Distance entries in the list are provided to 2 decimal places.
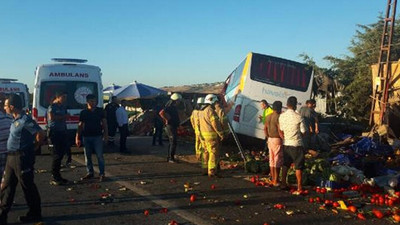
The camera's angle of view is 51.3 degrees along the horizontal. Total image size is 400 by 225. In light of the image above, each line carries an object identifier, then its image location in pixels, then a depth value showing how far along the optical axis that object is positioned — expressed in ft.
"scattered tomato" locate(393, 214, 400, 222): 19.68
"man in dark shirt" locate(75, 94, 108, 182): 29.84
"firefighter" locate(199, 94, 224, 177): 31.17
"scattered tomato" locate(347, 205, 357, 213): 21.63
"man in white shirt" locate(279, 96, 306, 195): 25.93
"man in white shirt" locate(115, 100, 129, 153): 45.44
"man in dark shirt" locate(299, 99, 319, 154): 35.73
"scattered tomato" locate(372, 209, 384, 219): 20.62
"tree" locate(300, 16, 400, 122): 53.88
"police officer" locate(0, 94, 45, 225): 20.18
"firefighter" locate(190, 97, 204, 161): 32.83
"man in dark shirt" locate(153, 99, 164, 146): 53.26
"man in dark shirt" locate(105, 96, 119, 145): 46.57
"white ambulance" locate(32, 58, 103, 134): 43.11
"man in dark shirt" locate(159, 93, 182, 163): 38.01
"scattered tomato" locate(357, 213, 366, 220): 20.51
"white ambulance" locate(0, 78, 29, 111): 63.05
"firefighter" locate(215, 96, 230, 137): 31.71
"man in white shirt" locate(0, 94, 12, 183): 20.94
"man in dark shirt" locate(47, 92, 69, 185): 29.25
